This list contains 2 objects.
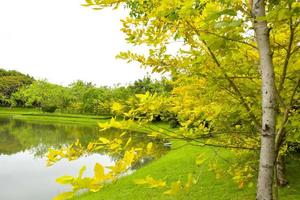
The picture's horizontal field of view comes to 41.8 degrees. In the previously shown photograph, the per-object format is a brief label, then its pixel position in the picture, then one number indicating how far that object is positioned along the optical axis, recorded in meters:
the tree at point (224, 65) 1.96
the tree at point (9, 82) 100.47
